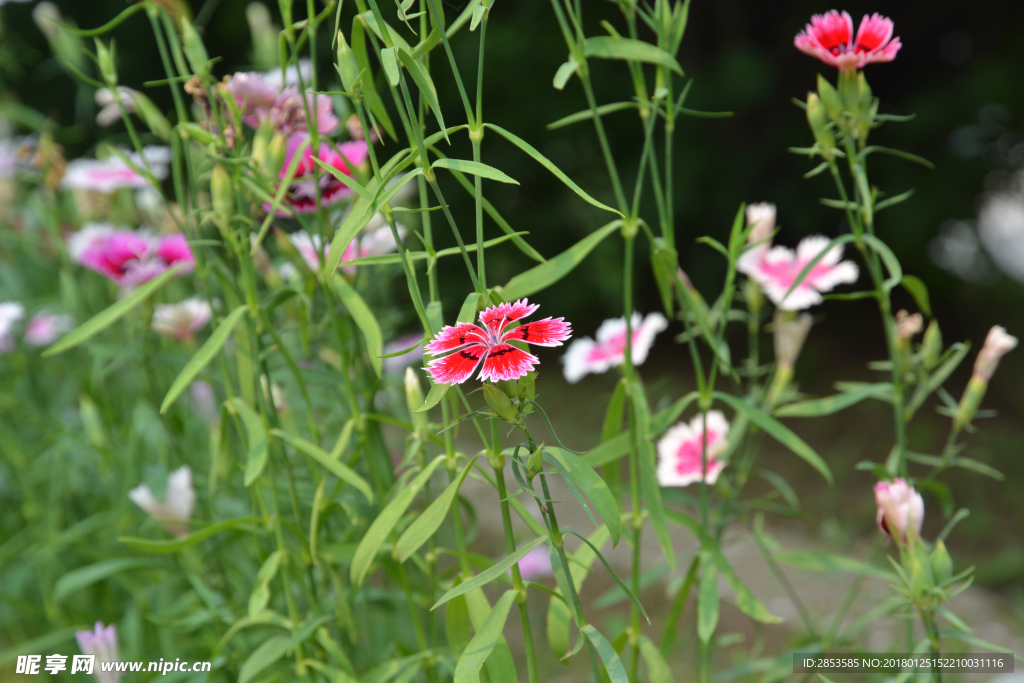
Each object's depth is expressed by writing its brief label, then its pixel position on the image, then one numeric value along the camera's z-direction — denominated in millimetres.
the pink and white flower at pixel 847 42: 1082
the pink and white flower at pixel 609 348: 1152
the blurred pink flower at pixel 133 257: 1169
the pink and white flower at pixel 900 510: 1075
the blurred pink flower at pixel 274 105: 1107
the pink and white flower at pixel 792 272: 1141
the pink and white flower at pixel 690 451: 1145
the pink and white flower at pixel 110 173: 1220
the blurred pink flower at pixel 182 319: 1221
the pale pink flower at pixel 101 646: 1106
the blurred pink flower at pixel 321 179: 1107
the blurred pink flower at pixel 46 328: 1323
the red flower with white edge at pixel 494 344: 1008
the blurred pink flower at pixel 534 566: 1376
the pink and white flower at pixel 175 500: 1169
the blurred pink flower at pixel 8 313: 1209
